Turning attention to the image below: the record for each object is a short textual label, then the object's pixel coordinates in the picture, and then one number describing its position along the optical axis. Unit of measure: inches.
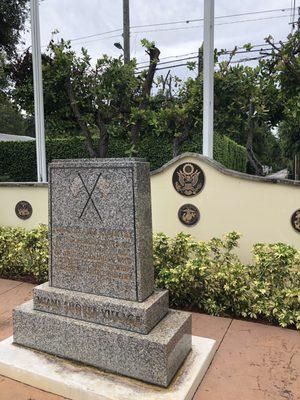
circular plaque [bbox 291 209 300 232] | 164.2
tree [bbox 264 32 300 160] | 223.1
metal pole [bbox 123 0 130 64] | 439.7
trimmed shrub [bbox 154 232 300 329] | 146.3
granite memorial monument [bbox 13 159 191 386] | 105.3
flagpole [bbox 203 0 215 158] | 197.3
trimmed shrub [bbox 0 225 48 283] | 198.1
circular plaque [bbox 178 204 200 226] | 187.2
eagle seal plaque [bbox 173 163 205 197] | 183.6
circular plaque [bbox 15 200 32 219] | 234.1
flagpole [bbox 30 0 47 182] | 244.2
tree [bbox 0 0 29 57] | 378.0
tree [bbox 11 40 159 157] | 264.7
